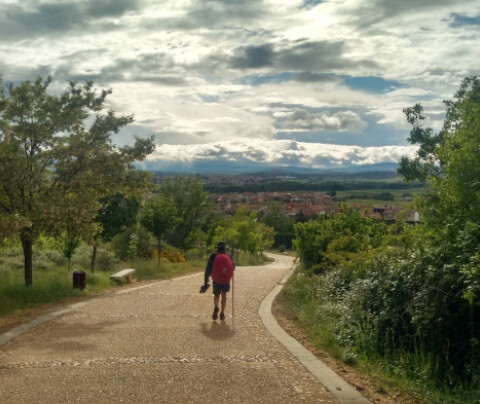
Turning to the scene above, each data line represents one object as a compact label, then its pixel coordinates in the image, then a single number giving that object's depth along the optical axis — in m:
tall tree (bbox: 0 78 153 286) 12.89
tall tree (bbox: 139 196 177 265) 26.66
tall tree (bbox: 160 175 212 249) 52.97
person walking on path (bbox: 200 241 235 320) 10.38
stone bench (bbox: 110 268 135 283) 17.52
